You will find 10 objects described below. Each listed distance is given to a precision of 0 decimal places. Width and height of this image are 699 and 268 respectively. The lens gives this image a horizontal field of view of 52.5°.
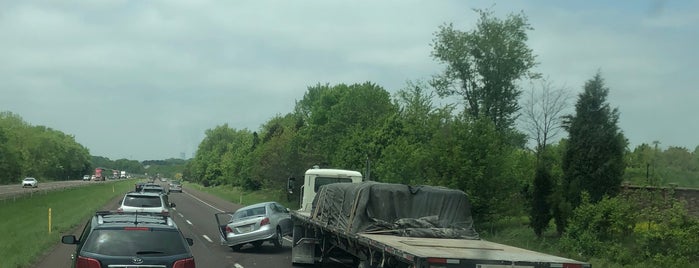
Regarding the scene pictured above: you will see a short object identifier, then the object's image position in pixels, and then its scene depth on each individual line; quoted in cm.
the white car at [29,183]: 8944
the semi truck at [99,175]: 16930
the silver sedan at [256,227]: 2119
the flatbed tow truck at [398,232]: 888
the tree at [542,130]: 3691
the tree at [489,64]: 4256
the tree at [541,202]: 2248
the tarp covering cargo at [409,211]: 1275
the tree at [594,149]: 2219
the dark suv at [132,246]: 877
